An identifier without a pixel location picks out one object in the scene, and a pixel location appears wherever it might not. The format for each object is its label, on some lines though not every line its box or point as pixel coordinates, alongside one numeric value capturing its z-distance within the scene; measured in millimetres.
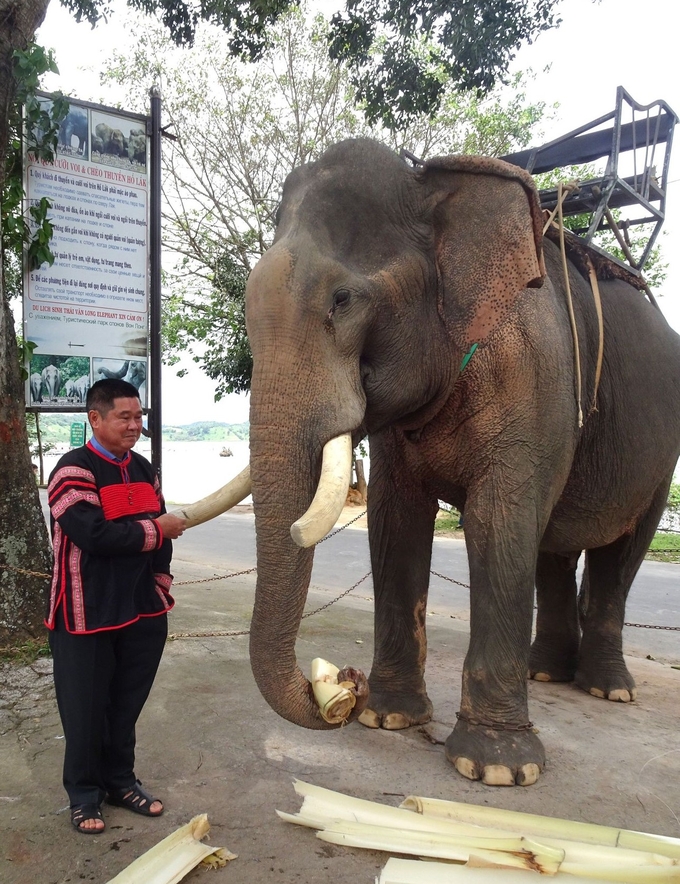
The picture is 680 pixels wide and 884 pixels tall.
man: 2846
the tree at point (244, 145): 16406
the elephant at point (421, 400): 2980
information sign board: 5062
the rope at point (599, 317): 4230
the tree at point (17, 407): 4809
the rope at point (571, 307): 3834
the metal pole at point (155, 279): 5516
